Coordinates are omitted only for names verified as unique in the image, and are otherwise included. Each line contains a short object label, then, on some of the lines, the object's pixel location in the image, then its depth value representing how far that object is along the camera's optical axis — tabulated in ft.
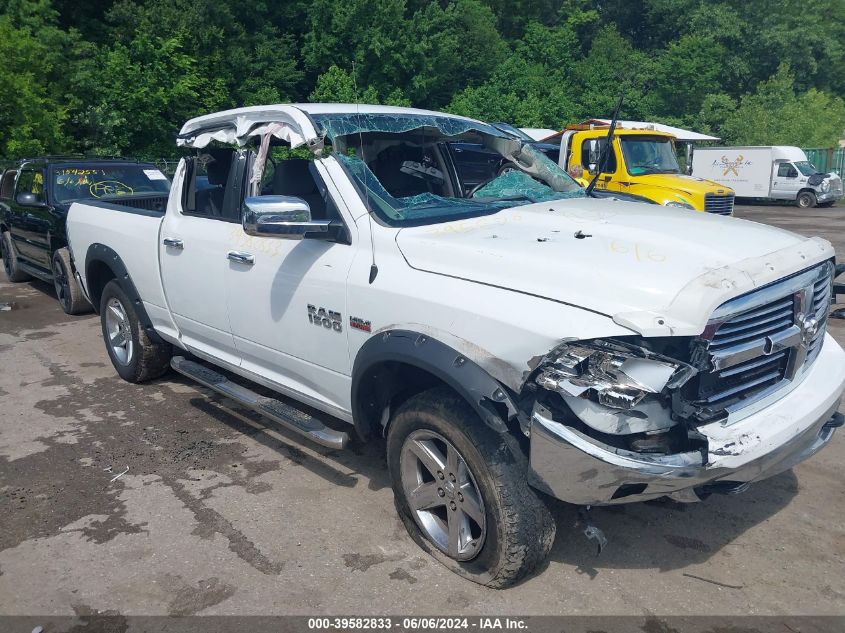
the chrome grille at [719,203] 46.39
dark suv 28.27
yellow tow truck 45.26
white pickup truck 9.07
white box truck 85.46
